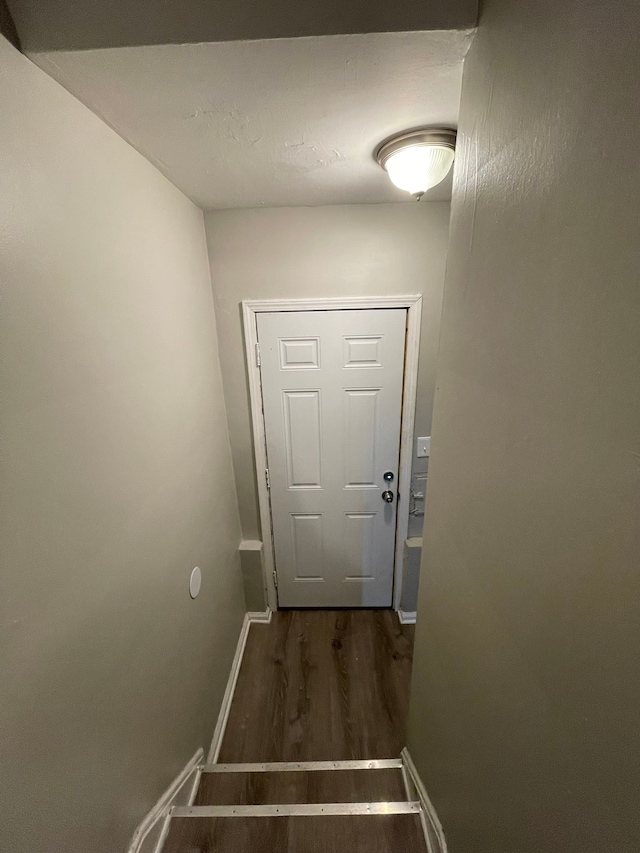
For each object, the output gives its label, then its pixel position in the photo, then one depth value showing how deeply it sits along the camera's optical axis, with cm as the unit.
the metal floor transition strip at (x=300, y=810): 125
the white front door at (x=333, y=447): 194
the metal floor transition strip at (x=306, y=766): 156
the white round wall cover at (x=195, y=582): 148
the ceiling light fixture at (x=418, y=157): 110
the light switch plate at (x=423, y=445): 210
